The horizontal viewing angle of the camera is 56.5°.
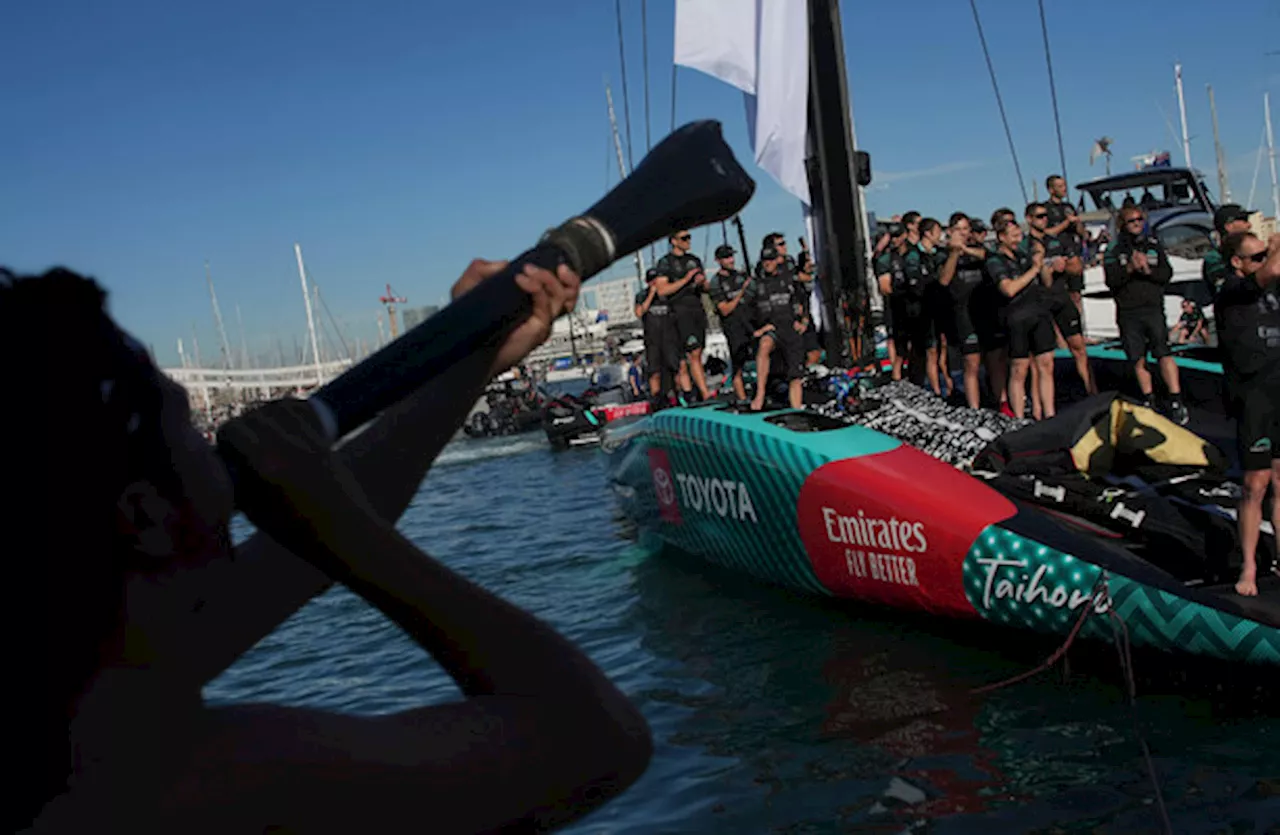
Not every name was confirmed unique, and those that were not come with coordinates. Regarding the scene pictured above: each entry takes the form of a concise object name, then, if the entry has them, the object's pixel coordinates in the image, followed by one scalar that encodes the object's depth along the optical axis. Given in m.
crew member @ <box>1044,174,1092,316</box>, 11.89
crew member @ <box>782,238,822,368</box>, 13.86
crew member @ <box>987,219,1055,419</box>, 10.66
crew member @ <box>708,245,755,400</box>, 12.95
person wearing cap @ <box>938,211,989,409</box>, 11.59
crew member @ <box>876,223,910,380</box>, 12.91
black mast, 10.20
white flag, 9.76
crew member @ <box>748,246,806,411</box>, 11.97
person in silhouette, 0.98
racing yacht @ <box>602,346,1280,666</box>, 6.33
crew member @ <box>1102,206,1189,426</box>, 10.63
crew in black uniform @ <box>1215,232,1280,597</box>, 6.43
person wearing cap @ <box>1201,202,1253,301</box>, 7.21
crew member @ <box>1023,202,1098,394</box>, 11.12
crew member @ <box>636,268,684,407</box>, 13.02
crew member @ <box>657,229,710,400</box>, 12.67
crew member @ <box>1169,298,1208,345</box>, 17.81
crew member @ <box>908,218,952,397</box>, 12.27
